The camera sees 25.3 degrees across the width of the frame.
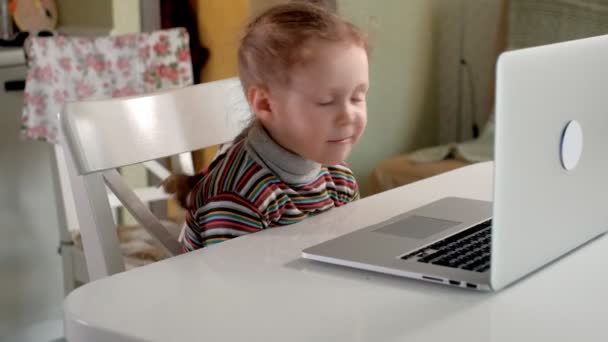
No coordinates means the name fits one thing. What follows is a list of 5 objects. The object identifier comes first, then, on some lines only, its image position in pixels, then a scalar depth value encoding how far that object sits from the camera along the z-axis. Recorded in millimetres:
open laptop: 1413
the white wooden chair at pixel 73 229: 3021
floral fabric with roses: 3251
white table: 1357
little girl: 1896
